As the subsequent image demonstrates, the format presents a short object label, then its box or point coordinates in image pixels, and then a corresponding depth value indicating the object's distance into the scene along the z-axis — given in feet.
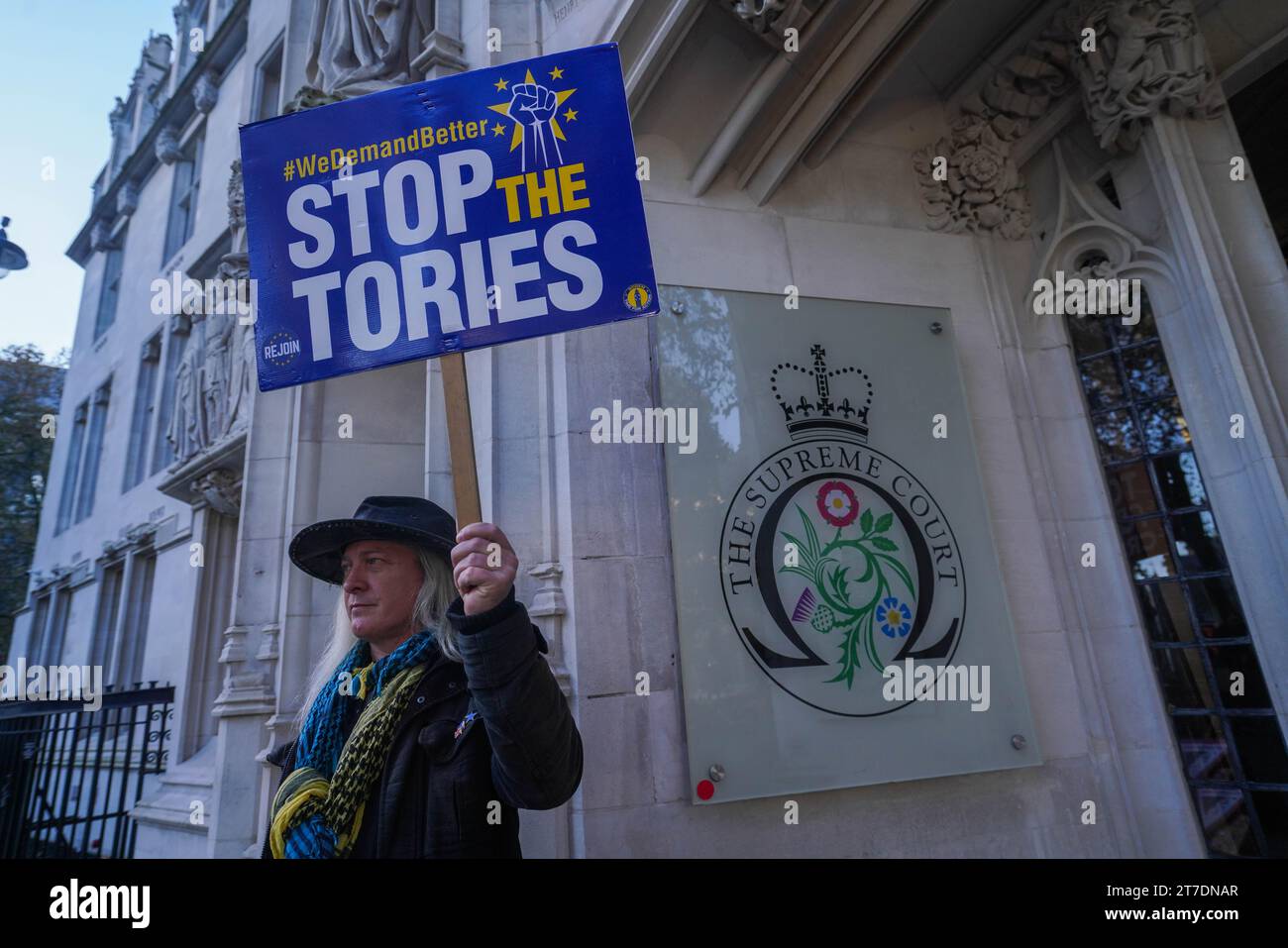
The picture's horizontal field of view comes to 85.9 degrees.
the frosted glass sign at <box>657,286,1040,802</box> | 10.12
